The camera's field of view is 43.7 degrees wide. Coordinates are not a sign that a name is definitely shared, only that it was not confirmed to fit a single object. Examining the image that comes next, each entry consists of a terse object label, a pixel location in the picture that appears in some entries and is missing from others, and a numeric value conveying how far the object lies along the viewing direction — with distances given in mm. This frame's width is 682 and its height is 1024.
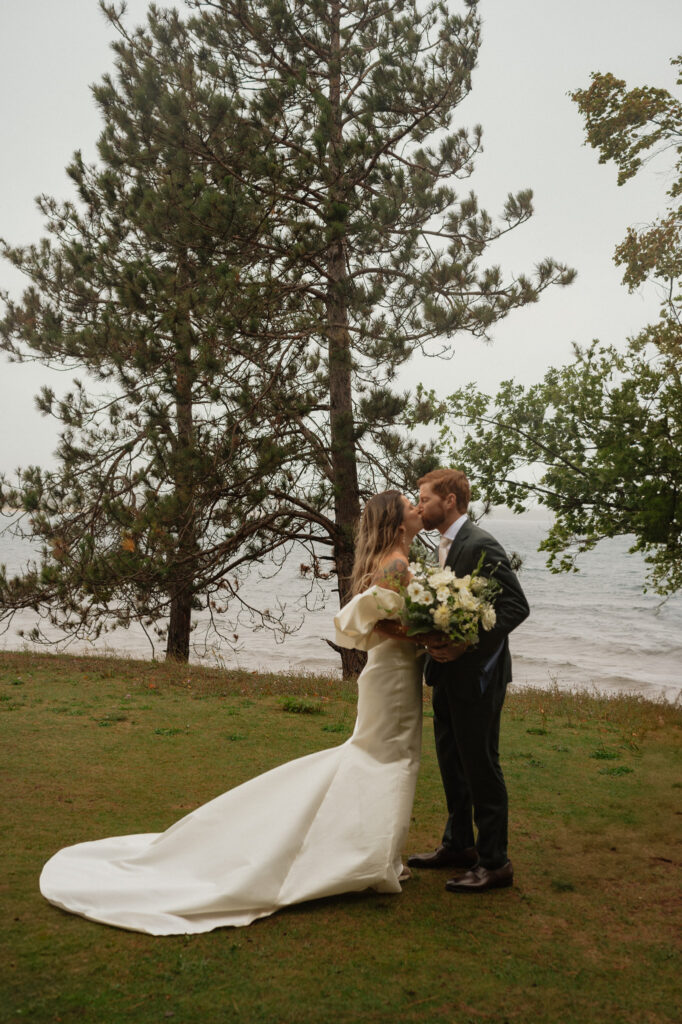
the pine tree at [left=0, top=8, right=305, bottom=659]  10438
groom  4680
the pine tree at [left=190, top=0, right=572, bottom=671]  11461
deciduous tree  8641
